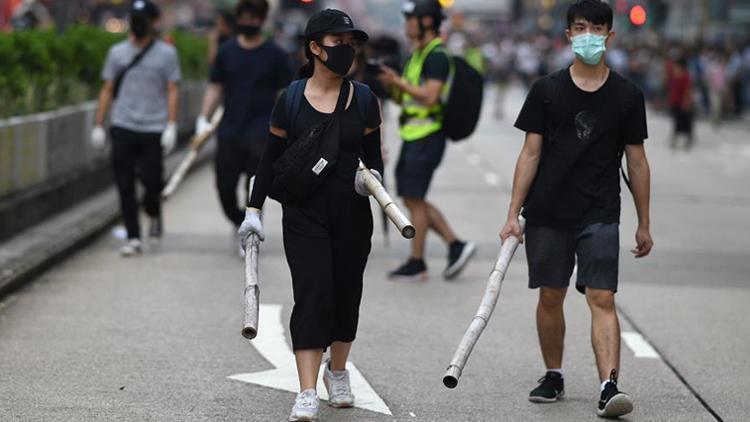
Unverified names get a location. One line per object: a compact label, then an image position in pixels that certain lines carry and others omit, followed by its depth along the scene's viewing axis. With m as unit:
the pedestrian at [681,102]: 28.42
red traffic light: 44.25
